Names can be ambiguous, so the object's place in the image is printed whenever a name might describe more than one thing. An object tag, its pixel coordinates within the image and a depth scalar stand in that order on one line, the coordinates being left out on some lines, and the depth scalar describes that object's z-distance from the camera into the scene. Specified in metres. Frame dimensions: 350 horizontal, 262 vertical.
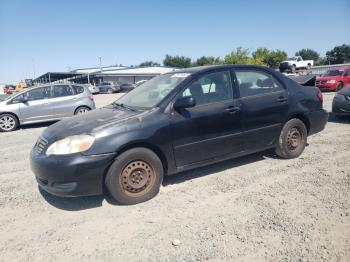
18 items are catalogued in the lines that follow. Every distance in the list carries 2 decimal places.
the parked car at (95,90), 38.01
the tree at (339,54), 90.71
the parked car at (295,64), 36.38
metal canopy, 62.60
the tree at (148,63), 123.79
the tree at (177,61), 103.43
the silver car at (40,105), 10.22
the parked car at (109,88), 41.03
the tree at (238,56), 47.03
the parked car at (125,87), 41.72
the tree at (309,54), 119.19
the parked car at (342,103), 8.09
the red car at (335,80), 17.53
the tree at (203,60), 87.86
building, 60.69
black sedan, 3.47
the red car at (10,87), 58.04
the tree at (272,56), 56.71
